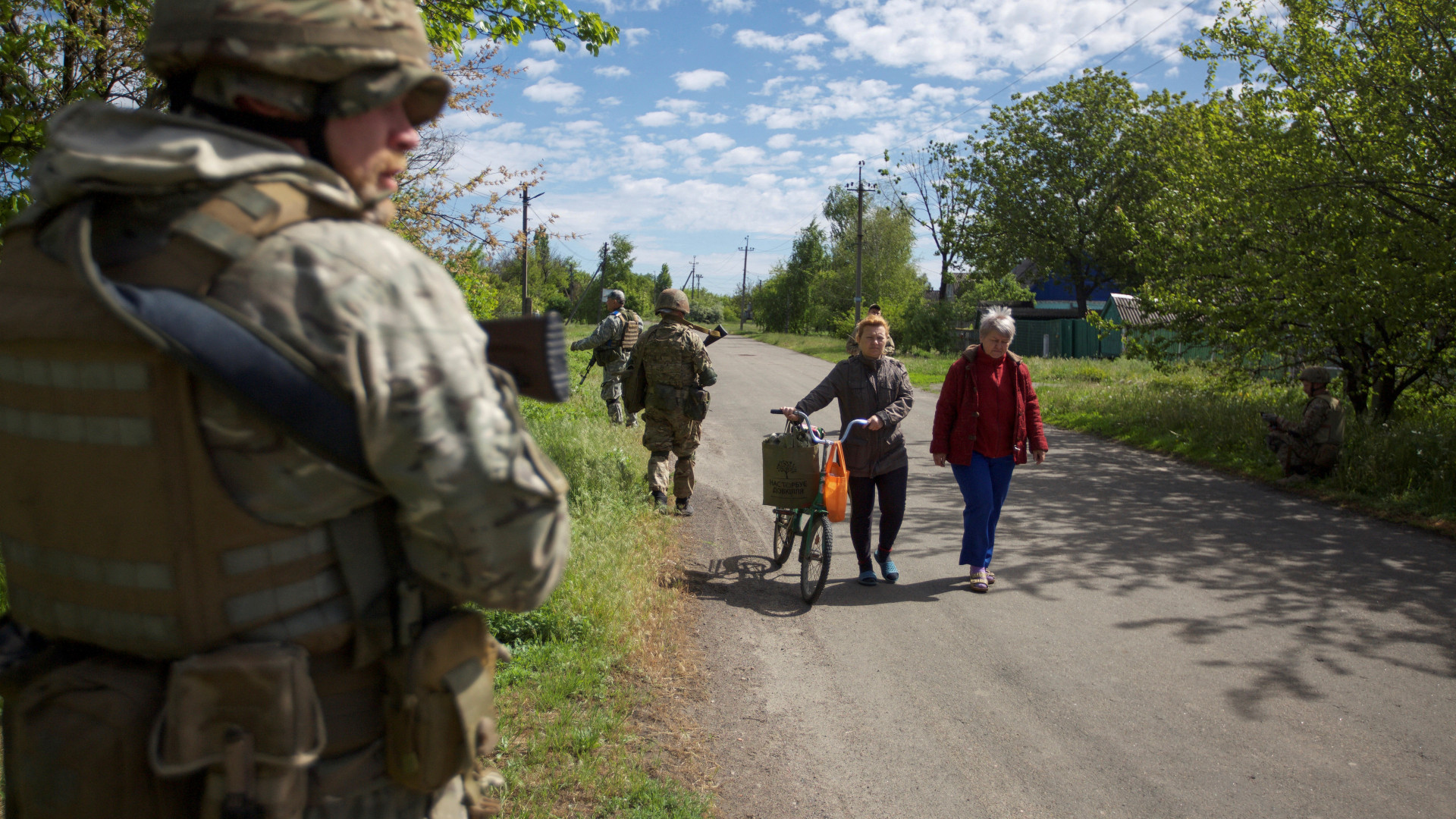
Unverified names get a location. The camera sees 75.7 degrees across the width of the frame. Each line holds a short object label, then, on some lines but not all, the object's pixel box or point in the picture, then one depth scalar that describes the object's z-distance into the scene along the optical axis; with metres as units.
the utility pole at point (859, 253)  41.97
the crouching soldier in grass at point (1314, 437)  9.52
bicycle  6.10
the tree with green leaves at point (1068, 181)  40.75
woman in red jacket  6.24
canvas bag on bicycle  6.16
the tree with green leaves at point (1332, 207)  9.02
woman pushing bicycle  6.49
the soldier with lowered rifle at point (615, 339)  12.58
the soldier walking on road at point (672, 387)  8.30
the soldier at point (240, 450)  1.25
